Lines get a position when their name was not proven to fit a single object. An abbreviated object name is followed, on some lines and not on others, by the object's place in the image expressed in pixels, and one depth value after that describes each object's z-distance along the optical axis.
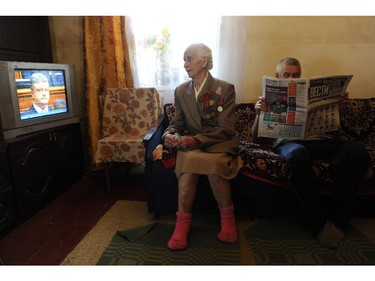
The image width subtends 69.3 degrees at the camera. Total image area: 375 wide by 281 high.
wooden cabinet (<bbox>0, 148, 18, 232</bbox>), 1.60
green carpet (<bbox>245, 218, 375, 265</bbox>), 1.39
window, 2.28
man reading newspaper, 1.51
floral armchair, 2.35
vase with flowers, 2.33
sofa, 1.63
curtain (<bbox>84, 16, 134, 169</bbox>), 2.35
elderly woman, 1.53
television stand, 1.73
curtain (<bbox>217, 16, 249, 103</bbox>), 2.25
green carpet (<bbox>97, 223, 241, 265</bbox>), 1.39
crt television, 1.69
